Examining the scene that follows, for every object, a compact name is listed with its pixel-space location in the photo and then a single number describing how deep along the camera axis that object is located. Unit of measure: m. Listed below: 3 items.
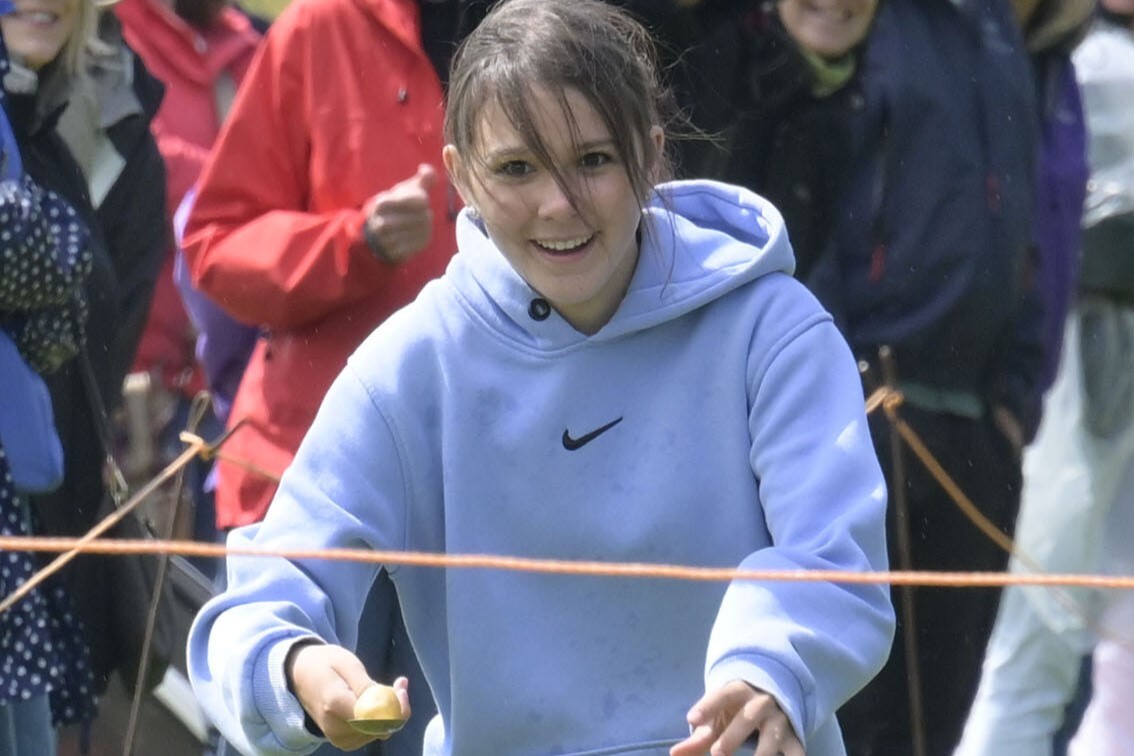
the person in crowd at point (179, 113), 11.85
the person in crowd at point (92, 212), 9.32
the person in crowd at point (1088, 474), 9.42
